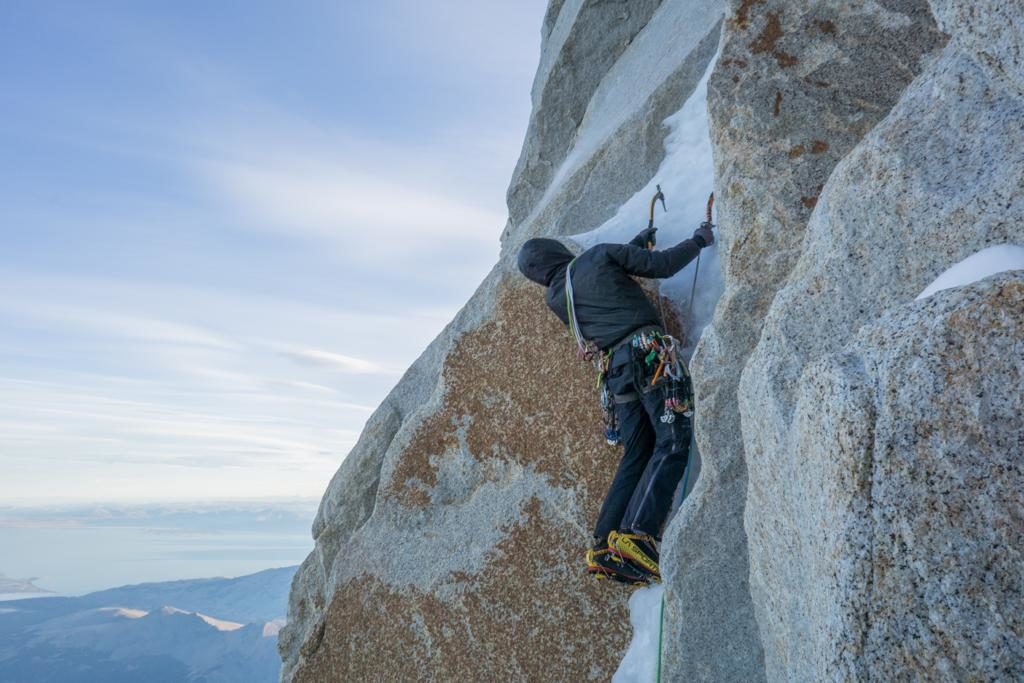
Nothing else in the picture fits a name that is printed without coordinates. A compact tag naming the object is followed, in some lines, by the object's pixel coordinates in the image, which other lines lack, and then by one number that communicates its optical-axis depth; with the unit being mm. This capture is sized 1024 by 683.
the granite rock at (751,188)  6746
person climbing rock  7852
